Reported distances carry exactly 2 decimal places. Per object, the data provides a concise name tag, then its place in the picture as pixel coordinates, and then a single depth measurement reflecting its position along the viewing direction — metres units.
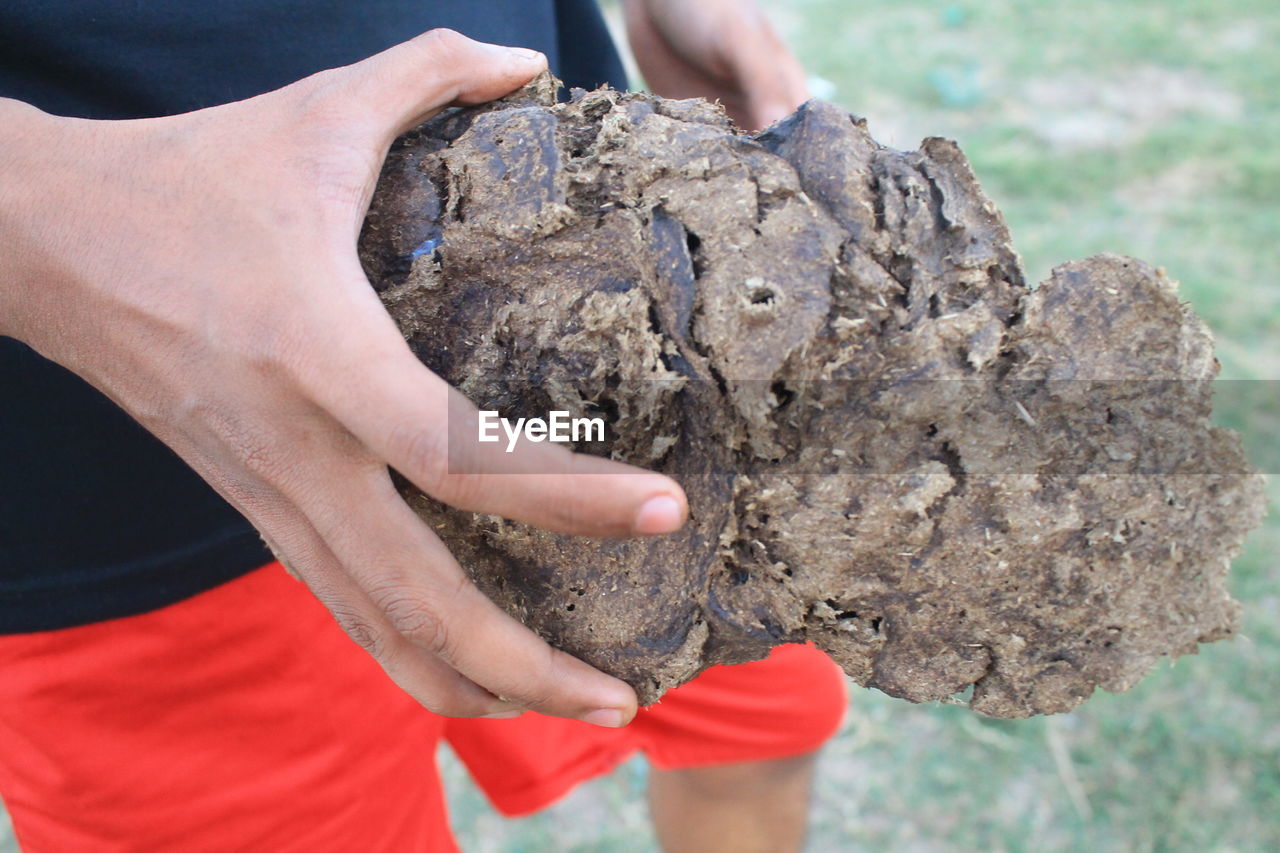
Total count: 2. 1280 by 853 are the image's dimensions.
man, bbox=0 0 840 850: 0.33
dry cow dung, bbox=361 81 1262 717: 0.37
